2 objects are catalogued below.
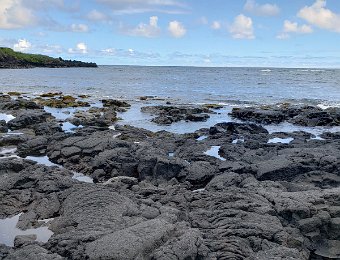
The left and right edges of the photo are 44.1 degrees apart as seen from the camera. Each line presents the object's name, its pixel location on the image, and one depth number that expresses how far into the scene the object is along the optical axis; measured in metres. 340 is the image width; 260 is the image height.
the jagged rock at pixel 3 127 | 26.35
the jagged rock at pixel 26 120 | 28.16
